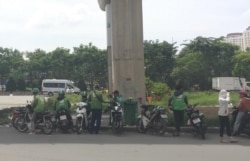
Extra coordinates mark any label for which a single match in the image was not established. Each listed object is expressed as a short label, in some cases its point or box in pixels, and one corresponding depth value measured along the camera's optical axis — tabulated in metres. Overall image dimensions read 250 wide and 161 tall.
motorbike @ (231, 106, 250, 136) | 13.58
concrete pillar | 18.70
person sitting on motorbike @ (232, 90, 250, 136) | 13.54
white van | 61.62
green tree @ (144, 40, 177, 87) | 58.16
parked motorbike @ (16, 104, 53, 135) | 14.89
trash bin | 16.33
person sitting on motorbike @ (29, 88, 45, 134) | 15.03
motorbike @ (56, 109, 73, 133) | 15.01
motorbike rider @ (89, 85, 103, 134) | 15.08
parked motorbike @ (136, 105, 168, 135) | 14.45
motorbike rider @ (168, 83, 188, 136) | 14.58
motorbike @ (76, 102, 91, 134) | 14.91
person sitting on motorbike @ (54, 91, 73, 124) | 15.23
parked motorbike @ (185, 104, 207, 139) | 13.59
